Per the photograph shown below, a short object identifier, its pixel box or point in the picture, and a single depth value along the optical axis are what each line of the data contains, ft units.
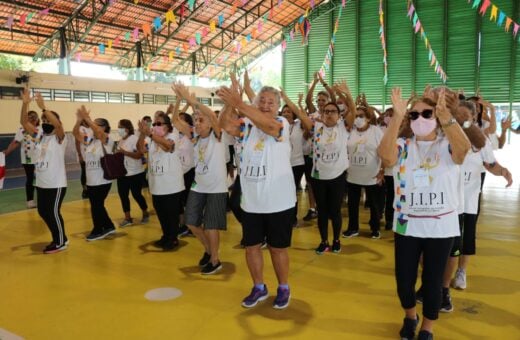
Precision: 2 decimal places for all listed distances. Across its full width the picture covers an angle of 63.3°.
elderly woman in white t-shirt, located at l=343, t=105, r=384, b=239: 16.12
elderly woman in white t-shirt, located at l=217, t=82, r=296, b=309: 9.58
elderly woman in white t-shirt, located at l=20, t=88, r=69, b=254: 14.44
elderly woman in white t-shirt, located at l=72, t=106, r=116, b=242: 16.12
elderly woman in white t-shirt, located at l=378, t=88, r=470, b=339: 7.43
